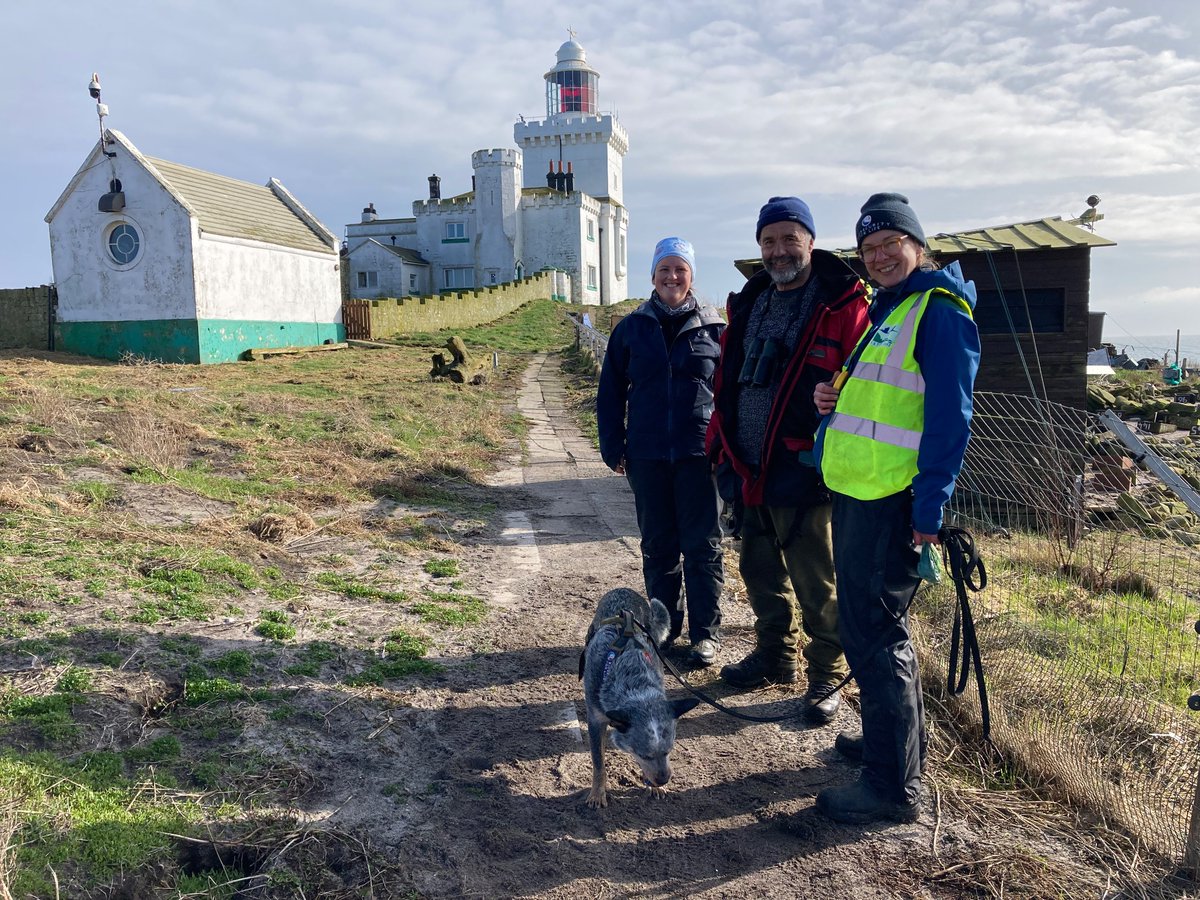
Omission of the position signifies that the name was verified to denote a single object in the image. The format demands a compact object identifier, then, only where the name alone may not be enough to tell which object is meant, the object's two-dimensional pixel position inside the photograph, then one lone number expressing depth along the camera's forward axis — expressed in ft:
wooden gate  91.30
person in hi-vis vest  9.29
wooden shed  36.63
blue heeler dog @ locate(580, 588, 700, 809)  10.19
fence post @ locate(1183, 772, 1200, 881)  8.57
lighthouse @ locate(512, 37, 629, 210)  171.01
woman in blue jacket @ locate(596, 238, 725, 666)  14.61
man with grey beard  12.23
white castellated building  146.00
